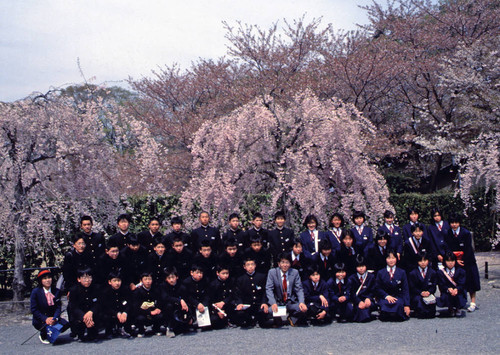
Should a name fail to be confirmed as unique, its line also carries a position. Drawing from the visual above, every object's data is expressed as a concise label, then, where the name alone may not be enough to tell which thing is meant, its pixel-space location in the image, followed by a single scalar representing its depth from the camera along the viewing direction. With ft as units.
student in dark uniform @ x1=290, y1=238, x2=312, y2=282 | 23.77
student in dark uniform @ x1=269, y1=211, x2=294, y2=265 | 25.22
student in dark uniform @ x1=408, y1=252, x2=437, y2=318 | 21.97
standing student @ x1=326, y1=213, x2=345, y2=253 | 24.53
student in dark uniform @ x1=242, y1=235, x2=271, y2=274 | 23.93
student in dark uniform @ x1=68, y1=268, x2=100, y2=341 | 20.18
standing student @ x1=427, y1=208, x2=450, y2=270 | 25.27
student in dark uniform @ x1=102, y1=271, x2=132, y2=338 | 20.62
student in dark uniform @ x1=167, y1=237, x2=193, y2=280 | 23.49
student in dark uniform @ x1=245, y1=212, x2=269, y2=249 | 25.12
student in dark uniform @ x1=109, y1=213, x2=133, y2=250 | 23.47
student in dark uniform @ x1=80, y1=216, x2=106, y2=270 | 23.03
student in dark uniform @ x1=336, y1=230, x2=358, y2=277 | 24.29
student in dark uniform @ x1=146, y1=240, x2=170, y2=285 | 23.16
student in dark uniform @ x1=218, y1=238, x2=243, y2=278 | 23.52
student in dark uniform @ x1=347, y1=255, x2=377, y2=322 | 21.89
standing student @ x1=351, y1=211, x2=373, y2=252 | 24.59
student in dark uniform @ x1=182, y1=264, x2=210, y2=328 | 21.67
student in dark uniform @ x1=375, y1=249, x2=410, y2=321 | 21.57
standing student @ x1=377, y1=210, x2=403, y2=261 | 25.04
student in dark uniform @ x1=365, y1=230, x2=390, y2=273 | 24.12
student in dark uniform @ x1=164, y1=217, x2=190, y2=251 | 24.12
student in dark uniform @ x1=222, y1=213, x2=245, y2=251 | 24.99
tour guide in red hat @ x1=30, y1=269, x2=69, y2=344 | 20.11
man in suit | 21.66
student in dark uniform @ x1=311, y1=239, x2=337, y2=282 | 23.61
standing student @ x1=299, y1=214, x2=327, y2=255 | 24.58
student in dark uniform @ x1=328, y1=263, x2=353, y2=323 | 22.02
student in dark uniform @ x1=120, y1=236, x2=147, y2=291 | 23.17
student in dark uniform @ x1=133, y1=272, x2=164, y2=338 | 20.94
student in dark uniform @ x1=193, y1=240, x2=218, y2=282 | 23.32
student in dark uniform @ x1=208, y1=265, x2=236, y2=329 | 21.44
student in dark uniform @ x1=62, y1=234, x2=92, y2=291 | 22.03
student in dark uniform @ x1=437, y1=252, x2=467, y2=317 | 22.09
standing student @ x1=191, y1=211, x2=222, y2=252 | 25.00
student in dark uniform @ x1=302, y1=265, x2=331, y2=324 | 21.42
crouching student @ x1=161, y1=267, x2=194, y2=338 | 20.79
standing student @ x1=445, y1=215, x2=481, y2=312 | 23.57
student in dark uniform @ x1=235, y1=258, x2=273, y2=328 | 21.45
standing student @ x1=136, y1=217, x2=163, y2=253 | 24.45
